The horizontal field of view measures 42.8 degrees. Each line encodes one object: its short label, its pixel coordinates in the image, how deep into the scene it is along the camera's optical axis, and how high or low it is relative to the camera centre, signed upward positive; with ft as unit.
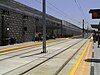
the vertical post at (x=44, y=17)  33.89 +4.78
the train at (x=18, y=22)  55.54 +6.68
